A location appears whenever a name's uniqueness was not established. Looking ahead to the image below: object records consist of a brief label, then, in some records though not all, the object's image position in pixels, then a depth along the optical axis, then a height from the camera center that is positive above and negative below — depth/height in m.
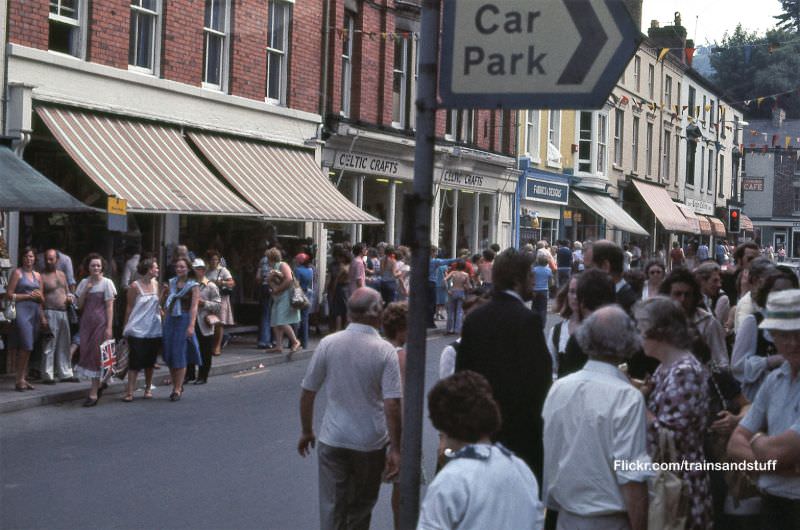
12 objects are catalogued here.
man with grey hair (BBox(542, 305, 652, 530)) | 7.93 -0.78
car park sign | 6.76 +0.65
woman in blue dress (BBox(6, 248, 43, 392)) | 23.99 -1.04
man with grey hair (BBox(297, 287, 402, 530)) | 11.12 -1.07
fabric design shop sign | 63.53 +1.62
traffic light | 56.27 +0.80
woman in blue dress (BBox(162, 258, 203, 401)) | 24.24 -1.11
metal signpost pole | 7.24 +0.00
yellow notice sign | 28.13 +0.27
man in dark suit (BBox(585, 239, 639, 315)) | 13.19 -0.12
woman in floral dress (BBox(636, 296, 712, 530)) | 8.80 -0.67
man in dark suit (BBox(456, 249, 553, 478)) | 9.90 -0.61
